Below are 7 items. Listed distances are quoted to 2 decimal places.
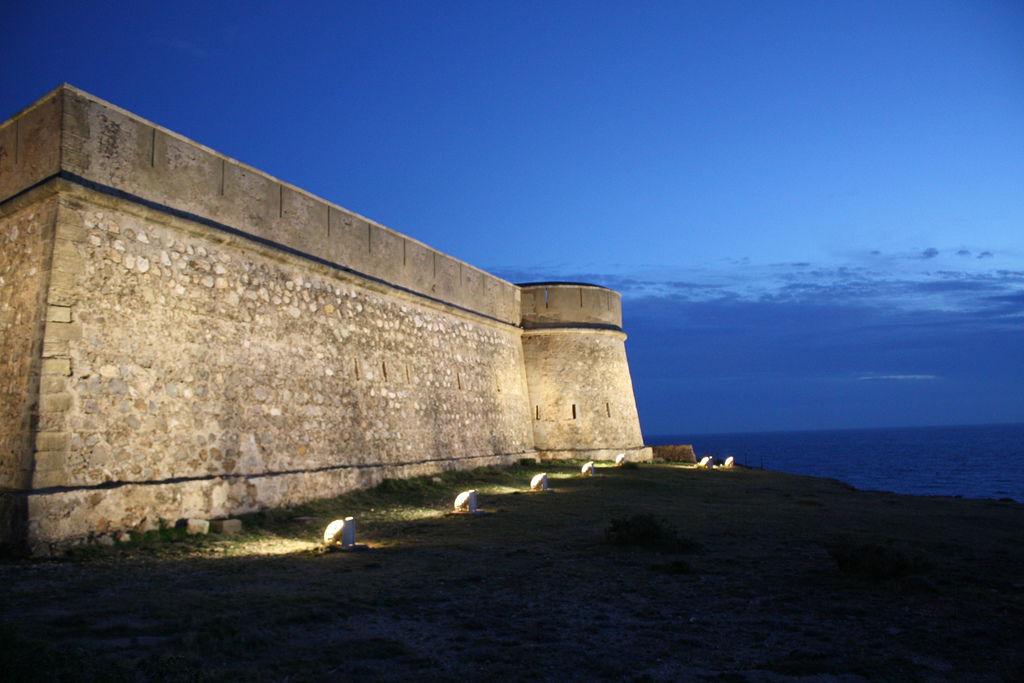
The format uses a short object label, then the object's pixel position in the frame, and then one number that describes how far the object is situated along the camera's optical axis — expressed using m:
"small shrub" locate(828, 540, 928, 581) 5.98
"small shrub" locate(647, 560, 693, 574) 6.50
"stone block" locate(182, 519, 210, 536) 8.38
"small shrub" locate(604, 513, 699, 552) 7.62
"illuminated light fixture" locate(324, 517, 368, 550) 7.72
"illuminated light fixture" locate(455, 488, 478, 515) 10.65
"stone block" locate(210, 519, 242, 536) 8.59
